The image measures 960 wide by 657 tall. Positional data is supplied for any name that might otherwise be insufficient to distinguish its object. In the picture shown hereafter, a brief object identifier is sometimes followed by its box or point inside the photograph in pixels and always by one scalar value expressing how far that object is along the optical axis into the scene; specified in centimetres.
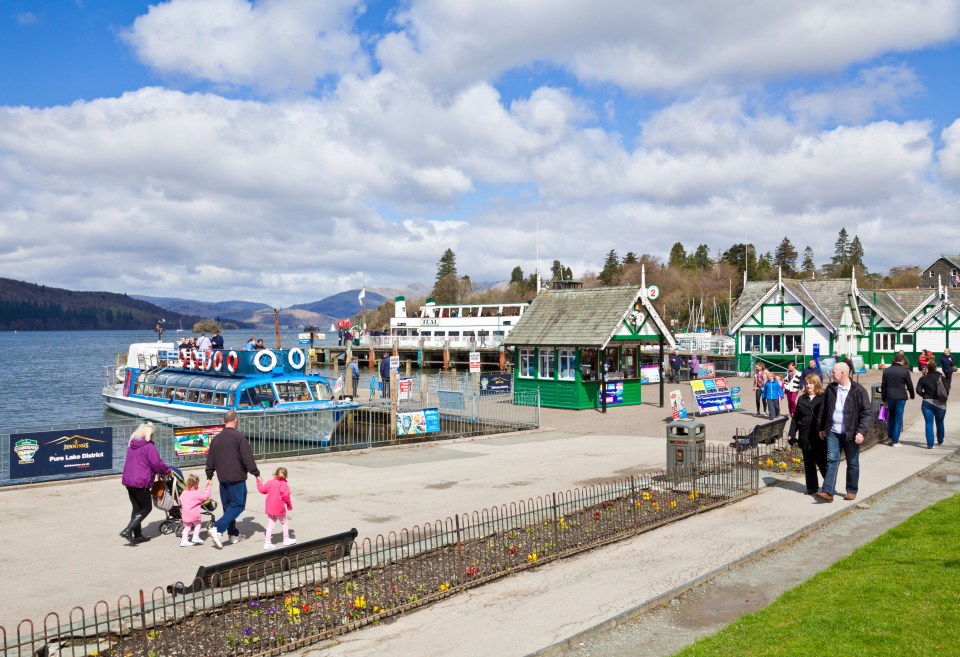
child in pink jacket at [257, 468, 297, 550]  1116
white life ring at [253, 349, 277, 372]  2820
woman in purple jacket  1152
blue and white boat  2806
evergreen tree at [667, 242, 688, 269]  14038
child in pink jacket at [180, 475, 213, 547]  1140
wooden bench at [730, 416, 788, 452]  1725
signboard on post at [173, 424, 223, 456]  1852
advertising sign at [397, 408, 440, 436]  2362
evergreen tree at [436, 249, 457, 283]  15600
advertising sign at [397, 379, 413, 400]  2976
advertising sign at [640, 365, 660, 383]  4262
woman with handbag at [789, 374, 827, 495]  1359
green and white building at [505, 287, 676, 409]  3147
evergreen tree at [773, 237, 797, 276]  13825
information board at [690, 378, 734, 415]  2902
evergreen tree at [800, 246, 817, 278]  15025
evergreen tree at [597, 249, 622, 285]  13112
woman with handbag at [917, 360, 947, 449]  1877
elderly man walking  1283
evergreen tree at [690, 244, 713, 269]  14962
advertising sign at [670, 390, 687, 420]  2532
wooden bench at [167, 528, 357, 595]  853
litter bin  1542
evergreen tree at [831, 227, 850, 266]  16338
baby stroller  1213
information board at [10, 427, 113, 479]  1639
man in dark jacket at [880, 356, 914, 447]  1875
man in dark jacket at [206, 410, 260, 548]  1141
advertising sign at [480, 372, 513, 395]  3531
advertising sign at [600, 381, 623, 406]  3225
